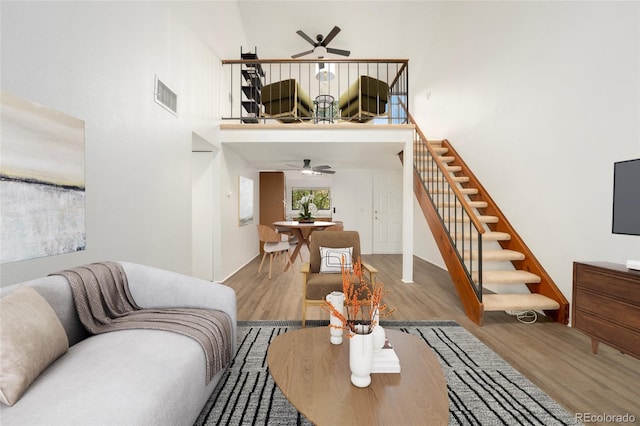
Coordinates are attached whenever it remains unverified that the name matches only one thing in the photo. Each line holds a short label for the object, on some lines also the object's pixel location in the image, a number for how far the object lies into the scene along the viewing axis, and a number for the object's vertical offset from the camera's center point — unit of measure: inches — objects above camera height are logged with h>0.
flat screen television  71.0 +2.6
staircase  111.7 -25.2
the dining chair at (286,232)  195.0 -22.1
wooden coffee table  39.2 -30.6
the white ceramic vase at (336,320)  59.6 -25.2
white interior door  287.4 -3.4
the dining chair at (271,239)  180.7 -23.9
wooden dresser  71.6 -27.7
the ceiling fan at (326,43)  205.4 +128.4
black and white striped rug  59.4 -46.5
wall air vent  105.0 +42.8
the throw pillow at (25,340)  37.6 -21.6
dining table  182.4 -16.6
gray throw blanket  59.7 -27.4
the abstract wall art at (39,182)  53.5 +4.2
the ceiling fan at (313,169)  223.3 +29.6
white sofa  36.6 -27.9
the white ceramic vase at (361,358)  44.6 -25.4
